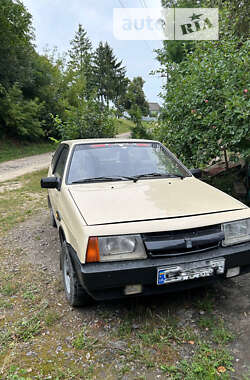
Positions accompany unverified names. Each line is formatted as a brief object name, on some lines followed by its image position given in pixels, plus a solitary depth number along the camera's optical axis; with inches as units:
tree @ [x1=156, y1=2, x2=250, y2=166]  167.8
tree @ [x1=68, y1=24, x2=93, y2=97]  1971.0
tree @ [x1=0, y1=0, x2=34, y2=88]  631.2
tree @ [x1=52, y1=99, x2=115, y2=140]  336.8
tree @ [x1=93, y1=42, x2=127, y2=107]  2123.5
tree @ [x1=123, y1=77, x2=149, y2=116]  2166.6
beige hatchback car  87.0
